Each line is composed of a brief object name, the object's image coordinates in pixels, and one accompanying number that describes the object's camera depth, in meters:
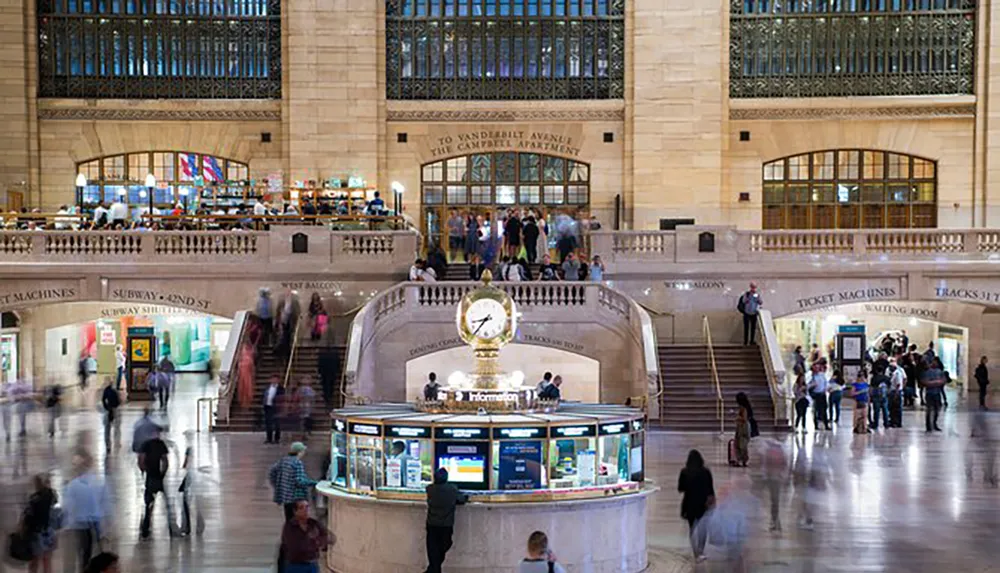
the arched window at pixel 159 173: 42.59
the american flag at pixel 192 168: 42.91
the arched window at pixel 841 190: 42.25
